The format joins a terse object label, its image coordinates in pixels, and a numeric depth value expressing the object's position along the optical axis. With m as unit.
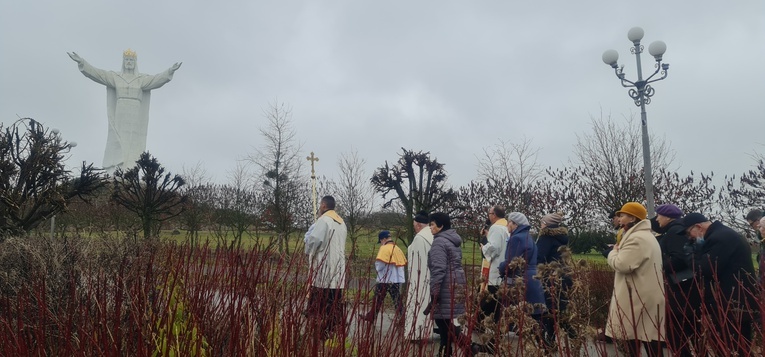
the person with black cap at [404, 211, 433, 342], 6.32
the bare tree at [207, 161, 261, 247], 19.33
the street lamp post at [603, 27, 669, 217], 10.15
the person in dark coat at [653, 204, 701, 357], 4.75
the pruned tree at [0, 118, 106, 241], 7.44
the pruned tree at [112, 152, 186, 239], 12.80
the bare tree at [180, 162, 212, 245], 18.40
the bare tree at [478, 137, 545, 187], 19.71
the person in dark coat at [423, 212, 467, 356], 5.43
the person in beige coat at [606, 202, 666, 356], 4.24
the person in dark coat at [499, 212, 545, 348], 5.42
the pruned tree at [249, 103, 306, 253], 22.15
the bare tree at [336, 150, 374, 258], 22.59
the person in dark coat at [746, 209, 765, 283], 6.43
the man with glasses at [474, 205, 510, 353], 6.00
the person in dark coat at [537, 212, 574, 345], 6.06
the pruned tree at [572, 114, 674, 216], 16.86
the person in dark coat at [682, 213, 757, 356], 4.61
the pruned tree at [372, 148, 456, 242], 11.54
